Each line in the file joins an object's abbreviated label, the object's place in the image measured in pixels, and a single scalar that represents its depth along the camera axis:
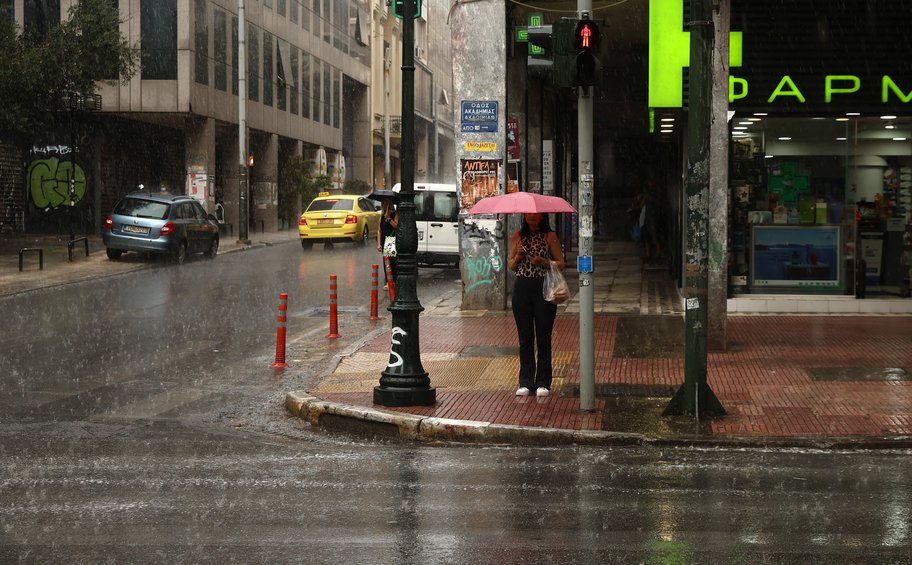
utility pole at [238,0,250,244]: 38.75
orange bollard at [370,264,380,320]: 18.28
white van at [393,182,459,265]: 25.69
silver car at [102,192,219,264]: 28.34
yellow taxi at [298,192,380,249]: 36.09
